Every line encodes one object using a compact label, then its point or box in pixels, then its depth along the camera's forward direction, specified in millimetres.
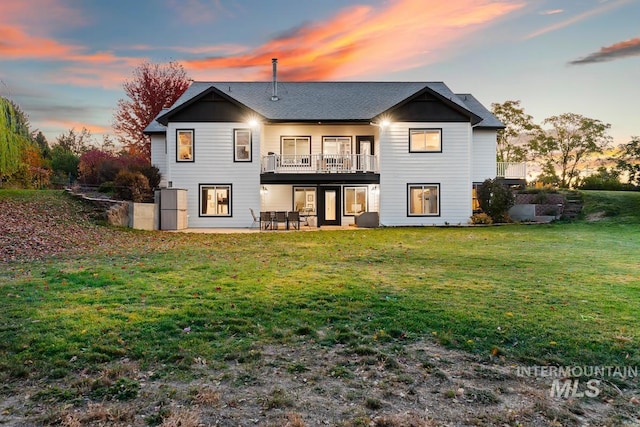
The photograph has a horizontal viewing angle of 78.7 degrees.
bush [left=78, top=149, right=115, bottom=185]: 24500
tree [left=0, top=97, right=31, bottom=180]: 15359
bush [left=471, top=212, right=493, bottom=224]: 20828
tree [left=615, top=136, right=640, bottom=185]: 36250
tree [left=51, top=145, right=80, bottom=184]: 33609
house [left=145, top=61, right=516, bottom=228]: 21016
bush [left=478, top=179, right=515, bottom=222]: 21031
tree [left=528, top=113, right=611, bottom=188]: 38688
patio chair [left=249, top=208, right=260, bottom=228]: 21019
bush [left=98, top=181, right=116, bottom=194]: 20619
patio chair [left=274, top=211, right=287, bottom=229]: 19719
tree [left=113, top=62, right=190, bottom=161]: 36812
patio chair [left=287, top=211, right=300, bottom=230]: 19703
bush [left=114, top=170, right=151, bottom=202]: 18734
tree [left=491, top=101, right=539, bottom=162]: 37594
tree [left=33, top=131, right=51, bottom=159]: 37250
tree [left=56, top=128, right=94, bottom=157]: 48781
